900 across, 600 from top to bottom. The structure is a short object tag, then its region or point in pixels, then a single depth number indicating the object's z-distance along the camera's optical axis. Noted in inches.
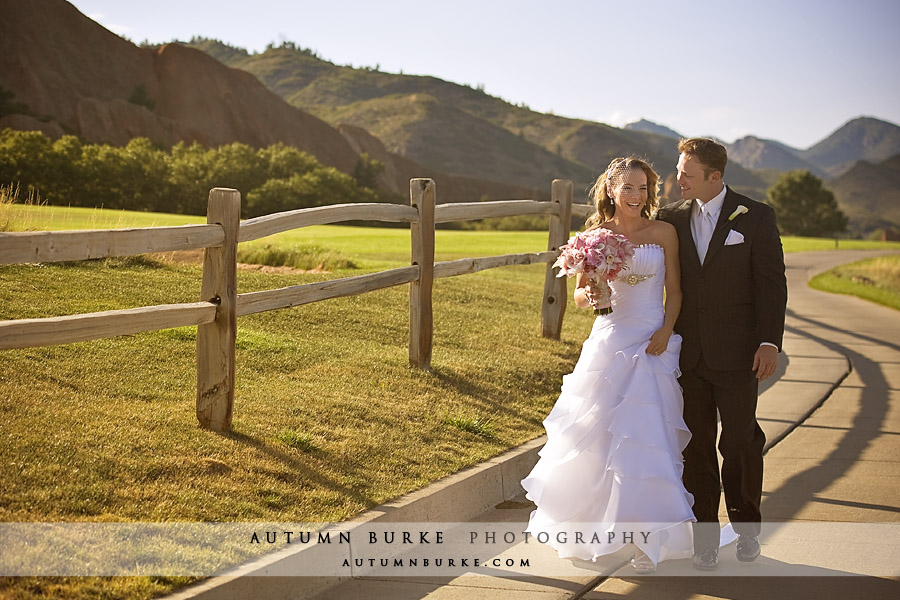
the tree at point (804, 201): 4032.5
